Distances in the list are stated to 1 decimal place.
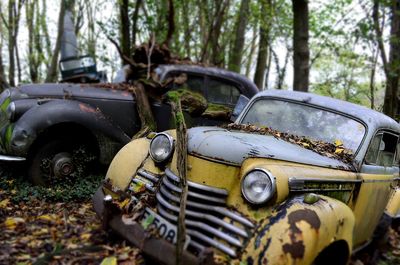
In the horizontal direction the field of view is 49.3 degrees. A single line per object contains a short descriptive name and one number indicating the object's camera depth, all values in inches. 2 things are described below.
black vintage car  217.8
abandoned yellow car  121.3
